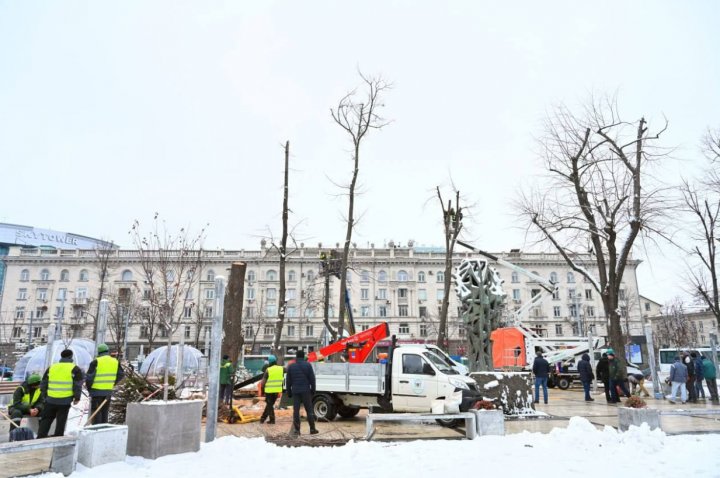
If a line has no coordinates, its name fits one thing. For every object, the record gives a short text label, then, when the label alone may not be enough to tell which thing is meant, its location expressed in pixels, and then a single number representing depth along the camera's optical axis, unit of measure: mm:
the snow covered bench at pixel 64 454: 6355
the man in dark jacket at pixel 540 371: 16516
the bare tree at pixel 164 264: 18216
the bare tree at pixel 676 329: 54094
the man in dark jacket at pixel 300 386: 10125
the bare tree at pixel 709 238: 23853
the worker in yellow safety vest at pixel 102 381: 9008
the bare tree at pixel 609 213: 19641
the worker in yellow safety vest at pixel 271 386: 11820
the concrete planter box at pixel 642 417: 8812
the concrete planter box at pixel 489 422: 9188
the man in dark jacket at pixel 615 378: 17156
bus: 35206
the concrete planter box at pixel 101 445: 6633
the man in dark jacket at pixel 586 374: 18391
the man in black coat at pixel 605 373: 17516
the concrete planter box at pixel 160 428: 7312
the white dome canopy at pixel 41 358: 19297
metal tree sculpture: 14719
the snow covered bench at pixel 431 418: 8742
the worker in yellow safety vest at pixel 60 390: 8086
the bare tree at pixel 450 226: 25219
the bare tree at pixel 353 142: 19875
